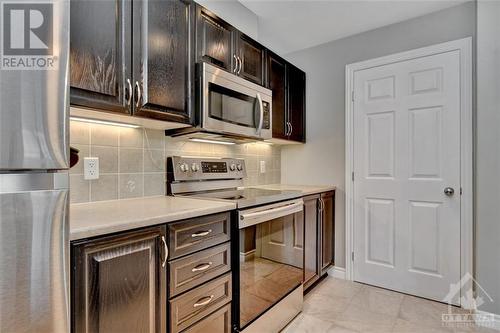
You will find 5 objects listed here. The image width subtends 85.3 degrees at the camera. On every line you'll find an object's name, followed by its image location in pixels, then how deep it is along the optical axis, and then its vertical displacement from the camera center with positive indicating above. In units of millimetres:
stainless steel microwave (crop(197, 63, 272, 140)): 1681 +436
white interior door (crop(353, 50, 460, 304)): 2227 -68
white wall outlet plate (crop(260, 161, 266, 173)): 2834 +5
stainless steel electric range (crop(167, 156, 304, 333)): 1556 -481
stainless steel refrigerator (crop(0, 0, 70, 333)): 667 -25
